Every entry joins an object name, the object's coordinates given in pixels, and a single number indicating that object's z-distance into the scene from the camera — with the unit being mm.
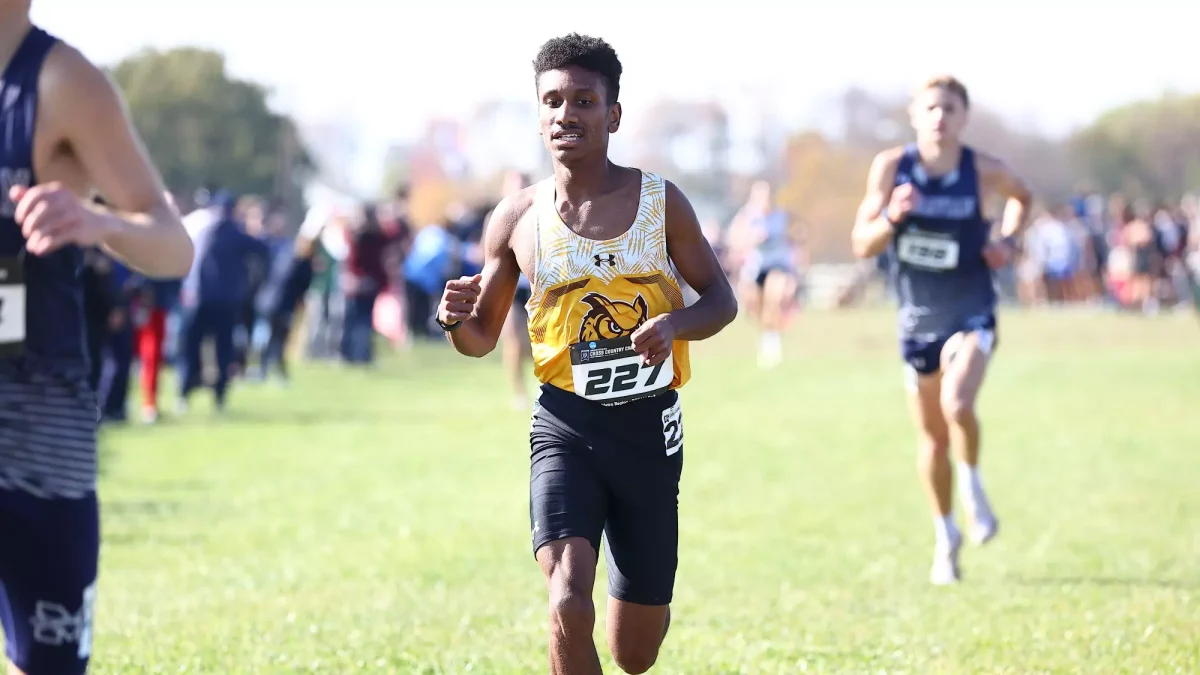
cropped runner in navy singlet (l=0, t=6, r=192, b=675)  7250
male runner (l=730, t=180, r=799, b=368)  51969
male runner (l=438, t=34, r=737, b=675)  10414
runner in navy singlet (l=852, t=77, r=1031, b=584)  17578
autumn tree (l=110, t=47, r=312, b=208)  109625
